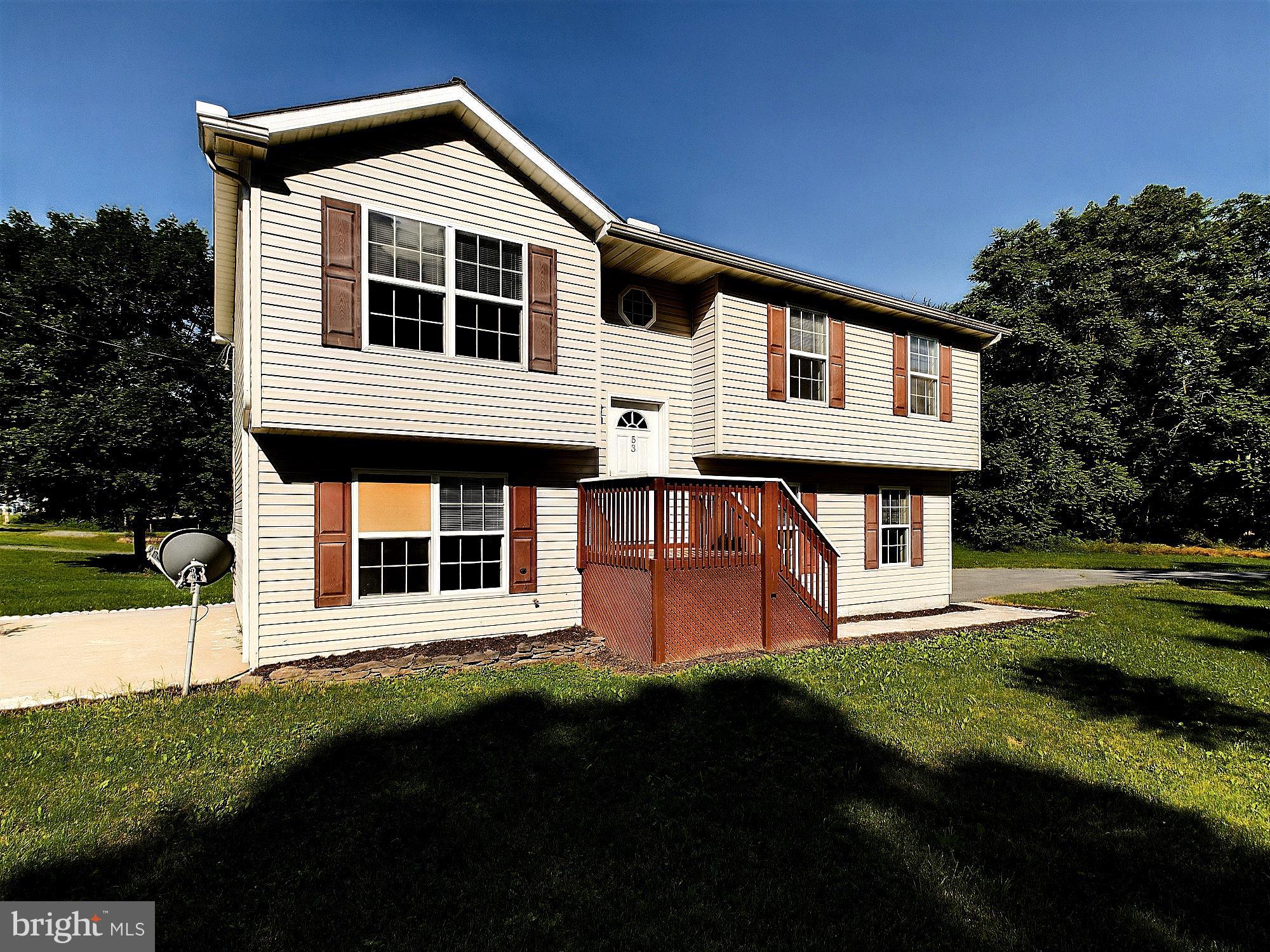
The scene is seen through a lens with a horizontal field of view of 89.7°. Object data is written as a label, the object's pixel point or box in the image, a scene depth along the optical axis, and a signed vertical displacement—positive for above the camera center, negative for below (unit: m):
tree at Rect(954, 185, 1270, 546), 26.97 +5.03
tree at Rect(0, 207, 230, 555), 18.05 +3.23
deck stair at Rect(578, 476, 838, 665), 7.87 -1.16
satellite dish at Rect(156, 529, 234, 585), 6.86 -0.77
